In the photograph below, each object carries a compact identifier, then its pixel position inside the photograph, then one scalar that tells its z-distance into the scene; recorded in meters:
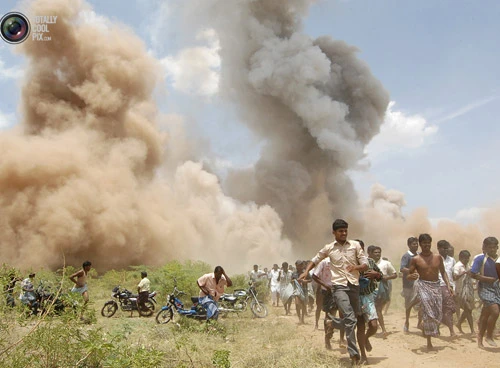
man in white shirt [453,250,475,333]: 6.84
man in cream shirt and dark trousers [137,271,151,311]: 9.46
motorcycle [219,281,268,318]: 9.65
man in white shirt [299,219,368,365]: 4.77
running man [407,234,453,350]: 5.61
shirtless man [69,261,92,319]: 7.36
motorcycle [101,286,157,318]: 9.53
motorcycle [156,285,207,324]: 7.55
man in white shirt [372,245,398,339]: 6.91
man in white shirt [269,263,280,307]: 12.45
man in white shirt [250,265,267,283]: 13.06
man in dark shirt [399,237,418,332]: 7.03
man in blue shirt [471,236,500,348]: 5.62
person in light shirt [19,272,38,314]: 5.98
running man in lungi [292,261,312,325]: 8.77
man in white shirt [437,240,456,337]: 6.05
